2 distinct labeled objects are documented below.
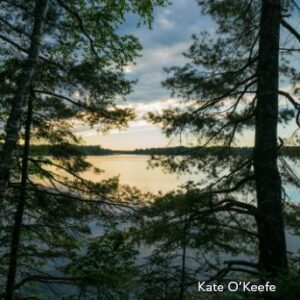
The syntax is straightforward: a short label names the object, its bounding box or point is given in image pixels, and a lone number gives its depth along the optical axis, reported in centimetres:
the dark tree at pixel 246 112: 693
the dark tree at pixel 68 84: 796
